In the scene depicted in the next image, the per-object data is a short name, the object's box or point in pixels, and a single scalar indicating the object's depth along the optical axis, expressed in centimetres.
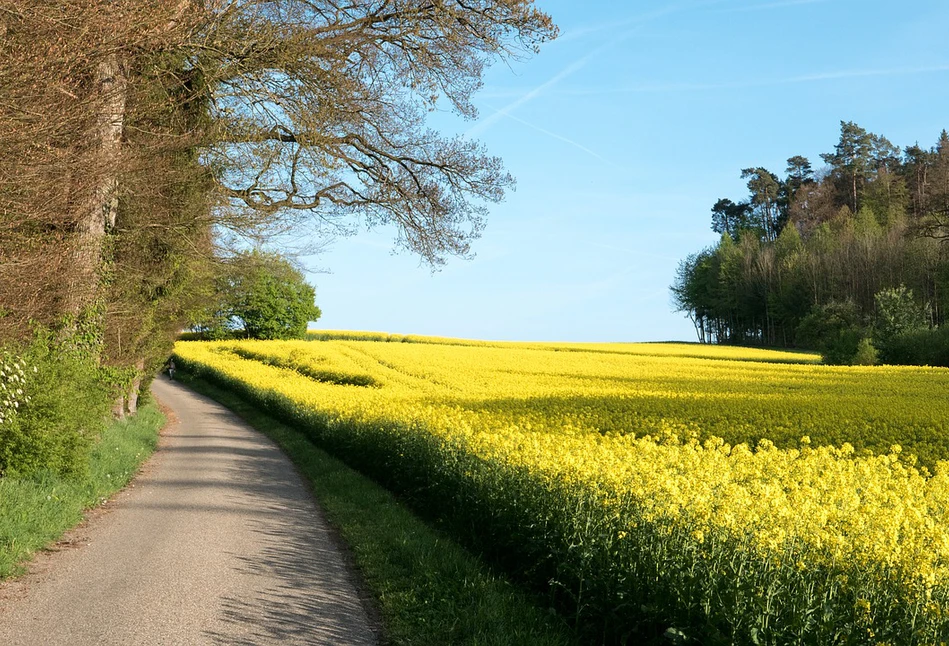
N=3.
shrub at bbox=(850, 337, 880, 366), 4678
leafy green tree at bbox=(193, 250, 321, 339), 6166
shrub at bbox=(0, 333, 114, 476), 1154
